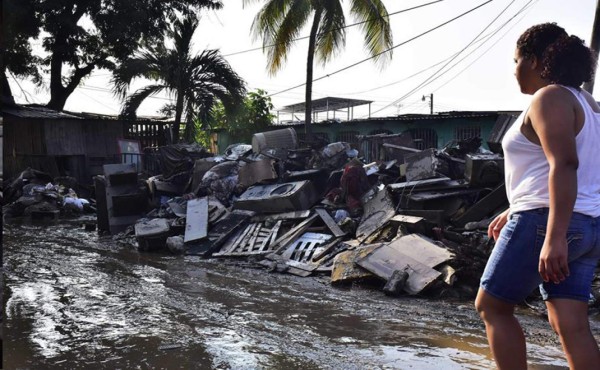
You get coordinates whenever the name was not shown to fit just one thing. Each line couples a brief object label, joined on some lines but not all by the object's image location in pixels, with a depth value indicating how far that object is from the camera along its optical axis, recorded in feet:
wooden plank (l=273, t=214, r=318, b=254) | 30.50
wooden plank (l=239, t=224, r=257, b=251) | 32.00
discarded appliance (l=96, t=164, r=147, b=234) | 40.52
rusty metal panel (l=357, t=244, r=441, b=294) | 21.88
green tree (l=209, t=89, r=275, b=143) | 75.15
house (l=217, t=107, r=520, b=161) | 53.36
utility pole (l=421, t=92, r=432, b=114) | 129.29
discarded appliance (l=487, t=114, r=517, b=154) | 32.09
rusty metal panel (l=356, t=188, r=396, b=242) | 28.76
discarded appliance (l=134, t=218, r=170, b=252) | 33.68
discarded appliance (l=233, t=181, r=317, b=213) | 33.99
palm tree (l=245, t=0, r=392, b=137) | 55.42
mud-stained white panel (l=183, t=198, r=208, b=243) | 34.22
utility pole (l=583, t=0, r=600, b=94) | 27.32
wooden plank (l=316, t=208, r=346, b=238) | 30.10
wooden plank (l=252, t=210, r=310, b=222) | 32.75
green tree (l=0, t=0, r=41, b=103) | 65.84
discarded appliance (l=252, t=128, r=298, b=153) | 48.29
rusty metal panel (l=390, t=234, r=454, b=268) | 22.74
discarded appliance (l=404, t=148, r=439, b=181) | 31.37
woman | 7.11
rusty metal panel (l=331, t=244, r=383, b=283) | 23.68
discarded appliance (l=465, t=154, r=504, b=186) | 28.40
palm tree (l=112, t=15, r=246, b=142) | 63.82
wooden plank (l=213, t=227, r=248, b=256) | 31.89
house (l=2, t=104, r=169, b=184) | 71.26
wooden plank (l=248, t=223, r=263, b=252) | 31.52
